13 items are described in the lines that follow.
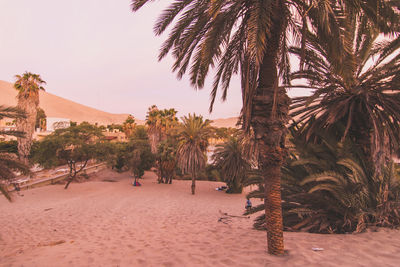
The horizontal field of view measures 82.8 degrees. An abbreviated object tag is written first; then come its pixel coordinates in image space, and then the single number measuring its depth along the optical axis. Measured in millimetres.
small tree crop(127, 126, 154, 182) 26750
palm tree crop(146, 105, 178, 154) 35816
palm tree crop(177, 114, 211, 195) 21094
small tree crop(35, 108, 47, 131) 64231
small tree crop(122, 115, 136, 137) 53009
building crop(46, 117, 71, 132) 63000
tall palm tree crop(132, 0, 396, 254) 4562
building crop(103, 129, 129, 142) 65744
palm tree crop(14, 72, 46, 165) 23219
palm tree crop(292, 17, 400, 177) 6344
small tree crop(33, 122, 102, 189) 21109
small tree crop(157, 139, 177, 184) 25566
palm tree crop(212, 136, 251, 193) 21453
